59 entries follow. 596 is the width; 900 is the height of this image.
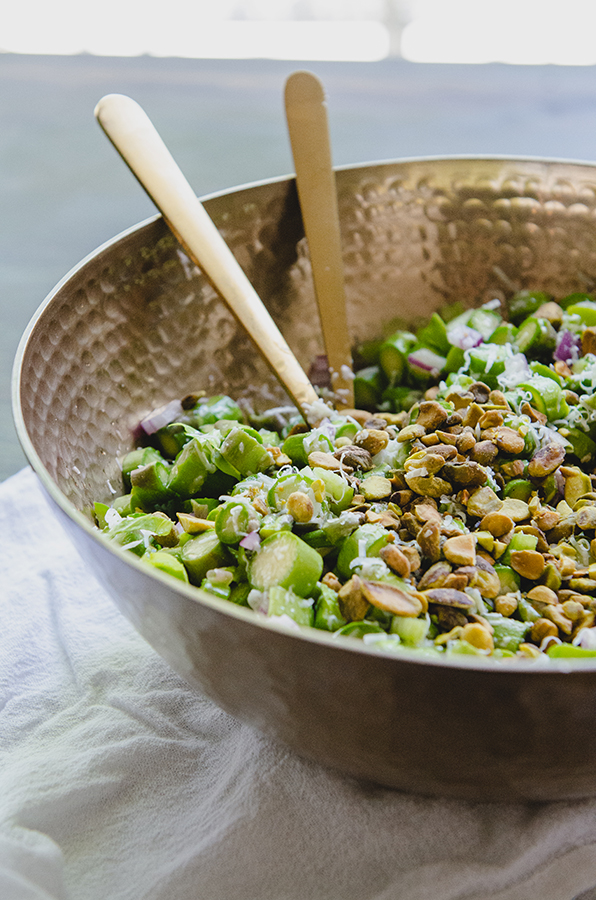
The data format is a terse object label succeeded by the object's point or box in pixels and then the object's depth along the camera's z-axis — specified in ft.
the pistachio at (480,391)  1.96
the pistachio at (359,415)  2.04
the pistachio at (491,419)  1.88
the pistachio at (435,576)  1.66
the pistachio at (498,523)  1.75
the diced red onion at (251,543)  1.70
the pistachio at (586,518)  1.75
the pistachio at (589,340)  2.05
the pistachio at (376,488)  1.82
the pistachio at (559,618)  1.64
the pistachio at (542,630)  1.63
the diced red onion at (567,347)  2.07
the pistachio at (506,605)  1.66
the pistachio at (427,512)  1.75
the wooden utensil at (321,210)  2.09
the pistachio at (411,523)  1.75
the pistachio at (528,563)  1.70
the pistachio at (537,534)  1.75
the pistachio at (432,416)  1.90
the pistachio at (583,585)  1.69
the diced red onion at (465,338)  2.11
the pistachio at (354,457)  1.87
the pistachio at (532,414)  1.91
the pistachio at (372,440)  1.89
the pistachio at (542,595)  1.67
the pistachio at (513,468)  1.84
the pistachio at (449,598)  1.63
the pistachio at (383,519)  1.75
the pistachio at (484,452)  1.82
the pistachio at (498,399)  1.92
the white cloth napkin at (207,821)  1.64
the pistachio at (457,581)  1.65
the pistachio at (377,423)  1.98
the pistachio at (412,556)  1.69
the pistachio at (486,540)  1.72
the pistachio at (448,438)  1.85
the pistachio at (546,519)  1.77
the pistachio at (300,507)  1.72
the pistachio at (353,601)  1.62
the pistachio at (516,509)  1.78
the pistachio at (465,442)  1.83
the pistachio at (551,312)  2.12
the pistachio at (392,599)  1.61
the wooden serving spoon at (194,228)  1.96
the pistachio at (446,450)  1.81
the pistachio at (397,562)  1.67
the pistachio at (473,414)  1.89
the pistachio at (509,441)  1.84
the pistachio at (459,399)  1.94
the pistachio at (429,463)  1.80
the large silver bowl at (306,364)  1.46
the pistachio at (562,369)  2.02
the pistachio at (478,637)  1.59
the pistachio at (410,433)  1.88
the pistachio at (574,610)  1.65
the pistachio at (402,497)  1.80
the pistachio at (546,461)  1.83
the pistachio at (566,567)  1.71
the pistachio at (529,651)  1.60
